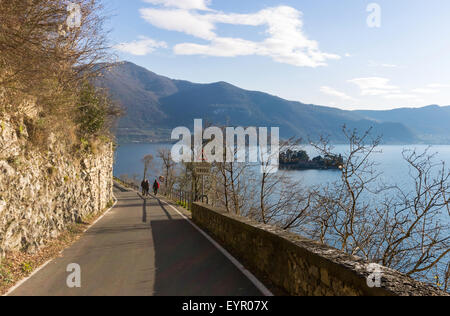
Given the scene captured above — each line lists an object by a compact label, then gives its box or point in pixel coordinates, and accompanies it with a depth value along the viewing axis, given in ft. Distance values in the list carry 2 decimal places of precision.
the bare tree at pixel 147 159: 296.67
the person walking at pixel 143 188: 118.93
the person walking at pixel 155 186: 114.11
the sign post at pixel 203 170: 52.70
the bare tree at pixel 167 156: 226.17
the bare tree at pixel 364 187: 32.45
